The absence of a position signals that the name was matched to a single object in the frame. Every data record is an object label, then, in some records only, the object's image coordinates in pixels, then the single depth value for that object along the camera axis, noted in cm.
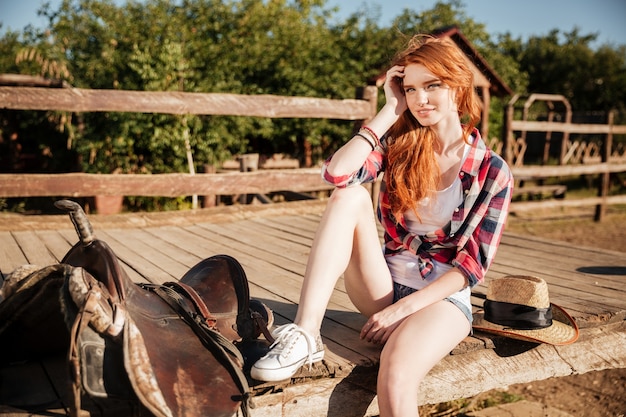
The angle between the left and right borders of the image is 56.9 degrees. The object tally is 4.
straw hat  214
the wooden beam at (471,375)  187
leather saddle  142
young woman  191
